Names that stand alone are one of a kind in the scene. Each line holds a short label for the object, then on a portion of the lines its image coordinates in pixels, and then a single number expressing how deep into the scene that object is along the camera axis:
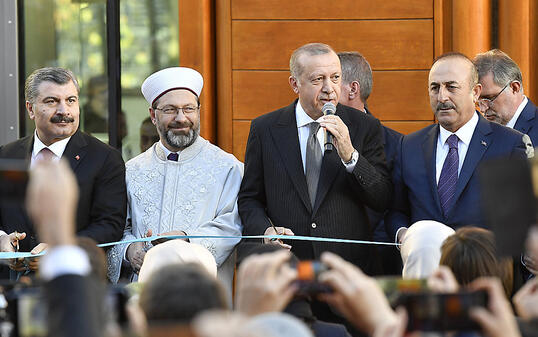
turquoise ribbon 9.49
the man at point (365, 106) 10.02
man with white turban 10.06
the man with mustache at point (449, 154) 9.42
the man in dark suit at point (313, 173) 9.69
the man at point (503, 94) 11.30
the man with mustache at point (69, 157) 9.95
